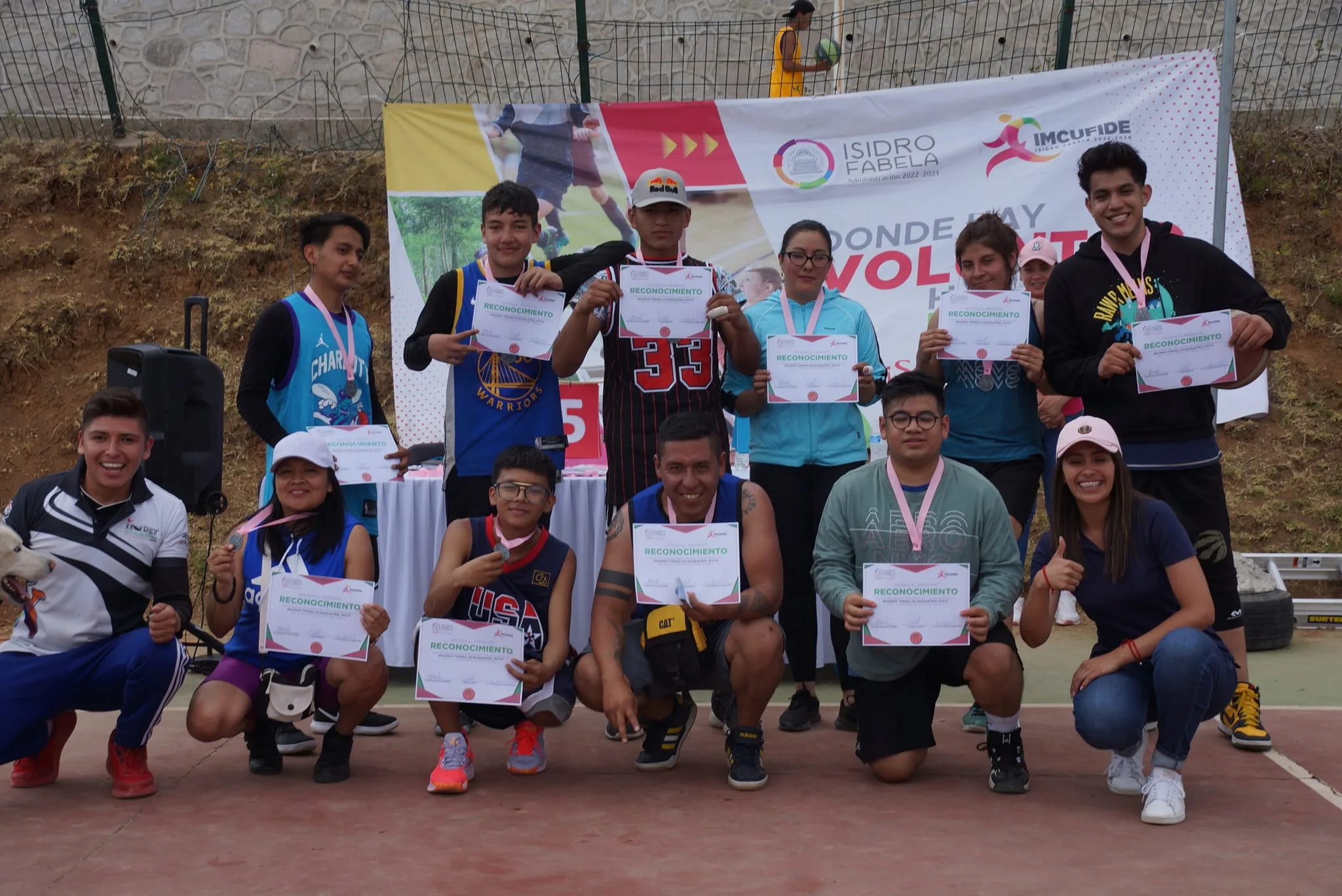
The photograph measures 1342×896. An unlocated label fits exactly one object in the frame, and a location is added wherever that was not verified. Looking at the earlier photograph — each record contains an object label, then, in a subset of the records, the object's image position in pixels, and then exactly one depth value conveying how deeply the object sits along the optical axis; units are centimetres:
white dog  346
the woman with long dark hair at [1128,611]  339
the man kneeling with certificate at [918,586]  358
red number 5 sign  730
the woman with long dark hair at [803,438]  433
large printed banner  739
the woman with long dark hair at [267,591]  382
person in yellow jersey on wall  891
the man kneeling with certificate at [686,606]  373
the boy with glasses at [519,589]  380
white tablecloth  538
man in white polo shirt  362
